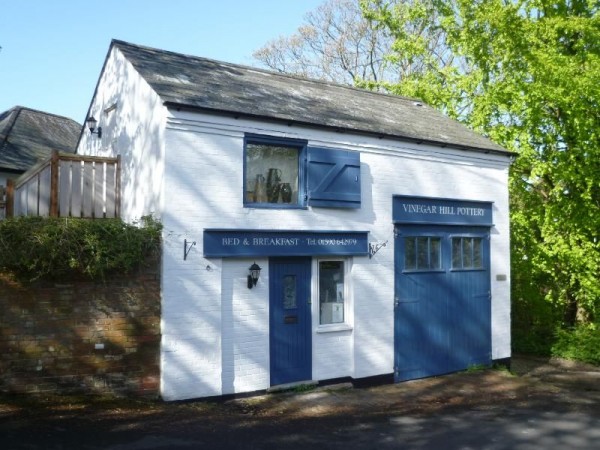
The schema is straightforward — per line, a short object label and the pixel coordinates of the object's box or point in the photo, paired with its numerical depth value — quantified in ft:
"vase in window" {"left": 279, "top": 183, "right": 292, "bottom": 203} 37.83
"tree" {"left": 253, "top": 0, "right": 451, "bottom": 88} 93.97
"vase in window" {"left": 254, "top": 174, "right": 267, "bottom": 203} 36.68
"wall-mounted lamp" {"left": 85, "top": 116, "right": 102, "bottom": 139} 44.80
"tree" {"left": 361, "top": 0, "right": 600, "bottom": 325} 53.98
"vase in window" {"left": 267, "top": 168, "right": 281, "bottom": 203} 37.27
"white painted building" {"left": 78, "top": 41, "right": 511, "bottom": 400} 33.65
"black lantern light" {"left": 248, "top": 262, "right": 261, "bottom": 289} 35.24
